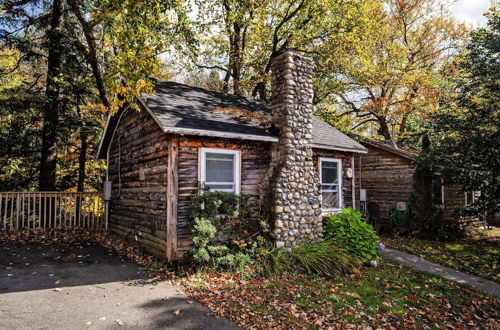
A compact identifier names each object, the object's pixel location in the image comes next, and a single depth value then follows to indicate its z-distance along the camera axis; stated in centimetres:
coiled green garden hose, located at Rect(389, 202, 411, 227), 1444
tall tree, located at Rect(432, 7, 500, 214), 1113
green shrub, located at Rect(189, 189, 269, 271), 739
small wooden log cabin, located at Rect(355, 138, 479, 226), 1538
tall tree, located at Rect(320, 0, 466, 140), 2034
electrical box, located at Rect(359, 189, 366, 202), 1295
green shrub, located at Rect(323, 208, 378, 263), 876
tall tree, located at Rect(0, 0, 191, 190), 1345
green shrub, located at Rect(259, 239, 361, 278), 775
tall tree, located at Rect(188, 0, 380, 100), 1644
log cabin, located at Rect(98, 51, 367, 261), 790
